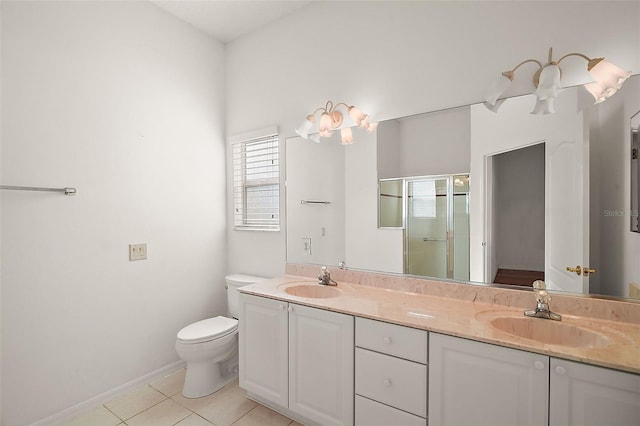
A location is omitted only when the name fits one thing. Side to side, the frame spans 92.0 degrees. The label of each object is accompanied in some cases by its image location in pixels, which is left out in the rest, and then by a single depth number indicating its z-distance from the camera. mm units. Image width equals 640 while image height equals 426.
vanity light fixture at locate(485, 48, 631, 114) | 1354
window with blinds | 2625
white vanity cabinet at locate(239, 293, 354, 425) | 1596
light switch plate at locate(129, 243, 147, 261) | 2246
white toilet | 2111
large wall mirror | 1405
